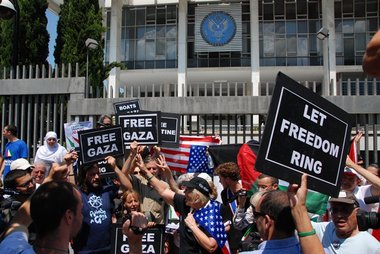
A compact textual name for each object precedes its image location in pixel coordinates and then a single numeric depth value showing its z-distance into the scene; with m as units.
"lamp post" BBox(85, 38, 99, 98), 11.28
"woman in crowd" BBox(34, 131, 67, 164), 8.12
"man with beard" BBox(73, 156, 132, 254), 5.02
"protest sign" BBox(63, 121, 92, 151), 8.85
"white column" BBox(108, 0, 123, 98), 32.50
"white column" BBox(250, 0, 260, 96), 31.56
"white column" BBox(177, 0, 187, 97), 31.91
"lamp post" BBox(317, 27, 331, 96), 29.10
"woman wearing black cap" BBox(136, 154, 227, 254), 4.21
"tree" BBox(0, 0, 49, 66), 20.08
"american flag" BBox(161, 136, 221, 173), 8.98
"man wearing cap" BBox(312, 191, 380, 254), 3.48
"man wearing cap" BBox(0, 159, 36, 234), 4.12
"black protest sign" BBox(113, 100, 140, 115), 8.78
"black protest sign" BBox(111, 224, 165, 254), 5.07
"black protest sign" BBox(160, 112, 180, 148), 8.45
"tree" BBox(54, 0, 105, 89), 20.59
